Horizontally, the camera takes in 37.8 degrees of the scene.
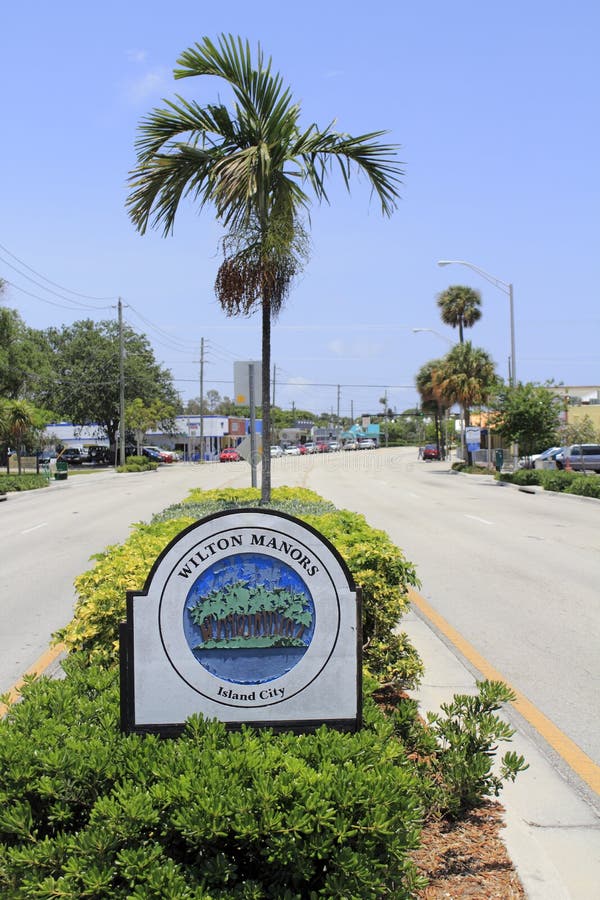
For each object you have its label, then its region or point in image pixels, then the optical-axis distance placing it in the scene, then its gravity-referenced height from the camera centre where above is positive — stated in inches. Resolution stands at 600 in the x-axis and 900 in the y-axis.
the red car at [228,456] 3095.5 -93.1
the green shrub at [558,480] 1180.5 -72.0
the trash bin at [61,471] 1790.1 -83.1
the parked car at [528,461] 1657.2 -67.8
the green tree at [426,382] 2780.3 +148.4
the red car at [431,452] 3011.8 -81.2
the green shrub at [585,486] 1056.8 -72.3
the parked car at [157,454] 2940.5 -85.1
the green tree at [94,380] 2687.0 +158.2
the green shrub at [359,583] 202.1 -40.2
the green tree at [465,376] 2014.0 +122.6
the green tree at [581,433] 2094.0 -13.4
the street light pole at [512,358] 1481.3 +120.6
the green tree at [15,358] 1688.0 +145.5
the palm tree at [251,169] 334.3 +103.5
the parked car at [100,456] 2970.0 -87.2
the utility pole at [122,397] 2124.8 +81.3
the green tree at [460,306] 2335.1 +328.1
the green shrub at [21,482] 1385.3 -85.2
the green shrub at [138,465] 2175.2 -88.6
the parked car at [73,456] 2888.8 -85.0
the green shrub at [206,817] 108.8 -49.9
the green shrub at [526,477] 1341.0 -77.1
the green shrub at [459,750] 149.3 -56.7
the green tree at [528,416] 1384.1 +18.6
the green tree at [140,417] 2546.3 +38.5
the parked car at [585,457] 1700.3 -57.4
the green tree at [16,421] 1552.7 +17.8
